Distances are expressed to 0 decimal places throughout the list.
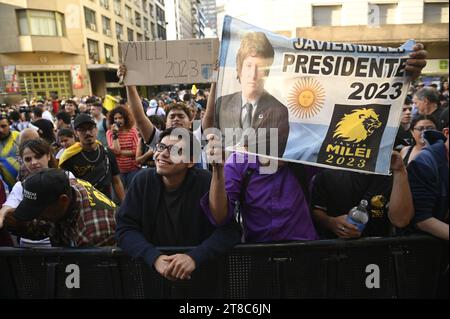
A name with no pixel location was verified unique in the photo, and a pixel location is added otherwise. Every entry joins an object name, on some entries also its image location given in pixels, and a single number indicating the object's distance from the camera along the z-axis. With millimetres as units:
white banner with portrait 1941
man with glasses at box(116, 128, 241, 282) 1864
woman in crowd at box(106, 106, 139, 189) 4719
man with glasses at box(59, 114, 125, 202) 3533
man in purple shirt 1958
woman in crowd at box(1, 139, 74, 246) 2999
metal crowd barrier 1811
